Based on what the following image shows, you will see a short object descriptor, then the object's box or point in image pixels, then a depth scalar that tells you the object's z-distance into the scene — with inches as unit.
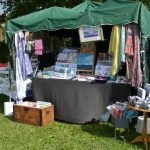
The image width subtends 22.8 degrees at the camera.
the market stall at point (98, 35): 282.4
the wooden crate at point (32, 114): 299.4
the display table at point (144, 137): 239.7
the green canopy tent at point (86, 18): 281.4
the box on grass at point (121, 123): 259.4
